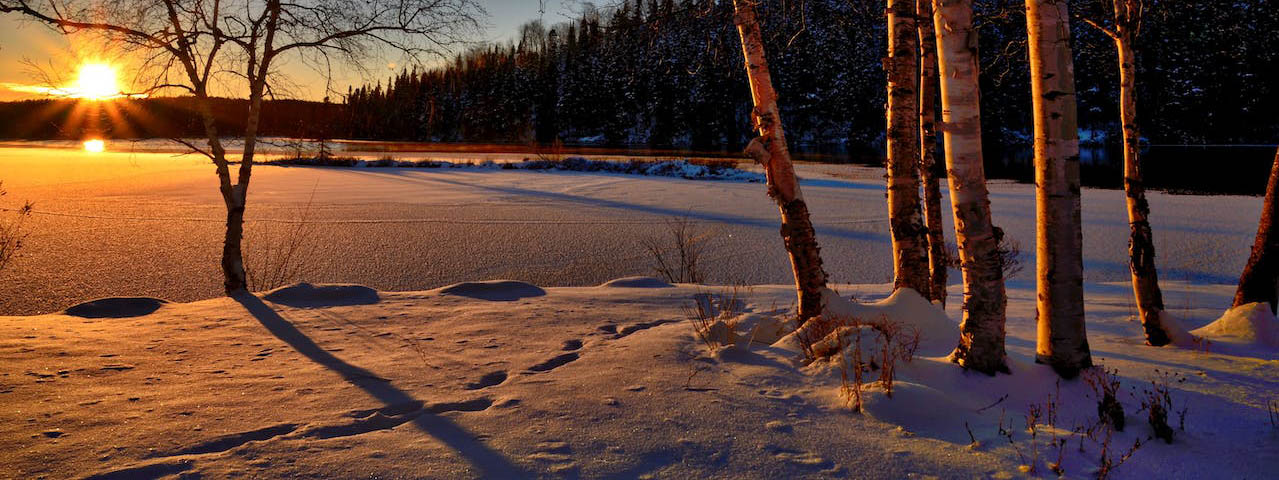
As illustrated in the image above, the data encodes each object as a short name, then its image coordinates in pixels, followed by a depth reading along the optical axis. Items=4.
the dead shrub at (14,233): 7.58
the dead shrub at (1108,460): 2.44
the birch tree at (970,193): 3.20
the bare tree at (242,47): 6.01
